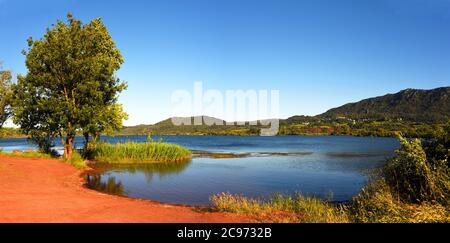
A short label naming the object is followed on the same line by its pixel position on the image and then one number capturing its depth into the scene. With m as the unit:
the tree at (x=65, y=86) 26.02
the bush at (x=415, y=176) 11.09
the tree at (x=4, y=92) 32.92
